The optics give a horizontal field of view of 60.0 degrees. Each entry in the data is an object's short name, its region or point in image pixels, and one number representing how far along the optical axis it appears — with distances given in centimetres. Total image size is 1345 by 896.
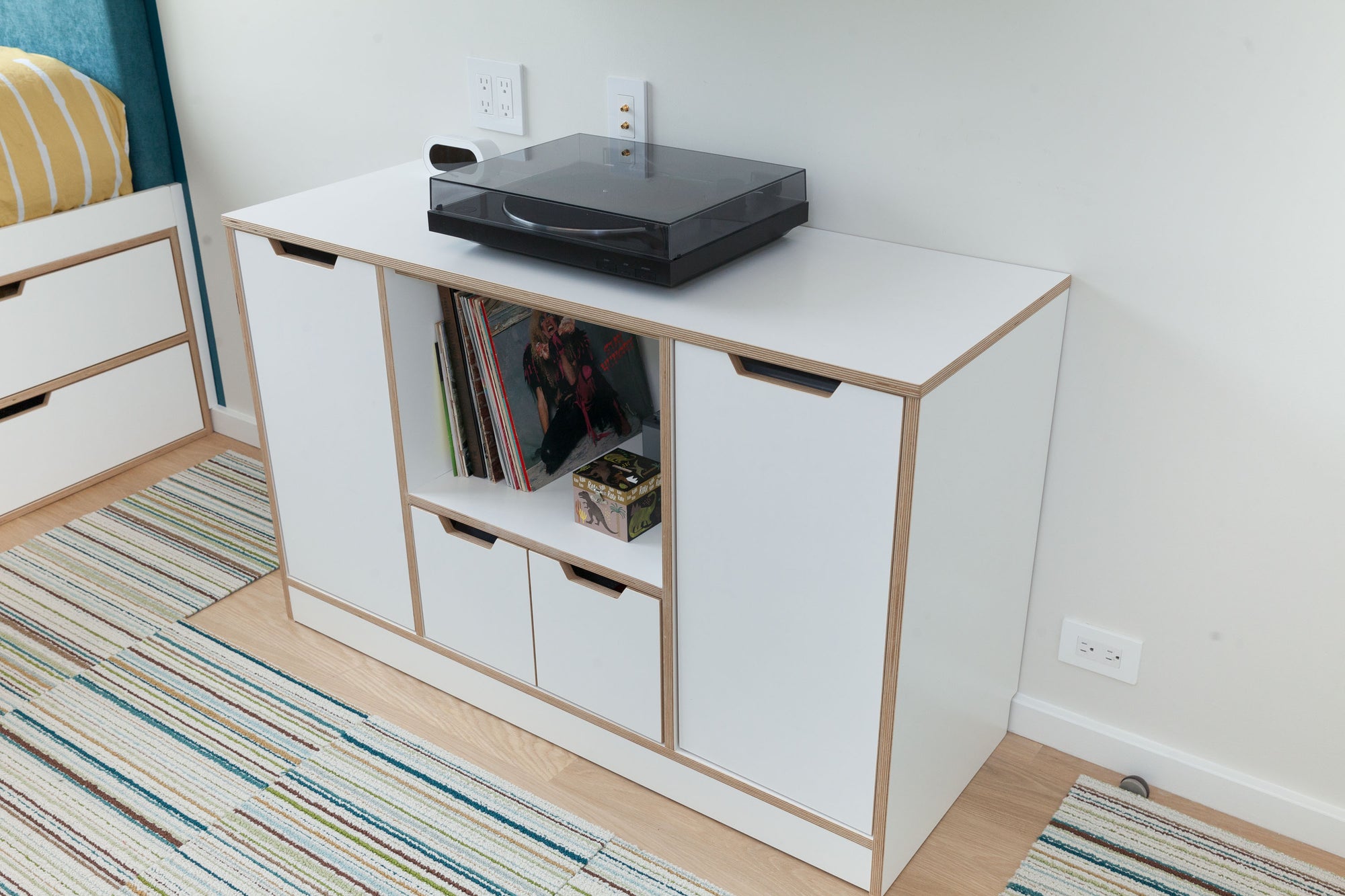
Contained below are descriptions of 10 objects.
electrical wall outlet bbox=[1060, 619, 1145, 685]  176
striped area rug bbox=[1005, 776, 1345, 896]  160
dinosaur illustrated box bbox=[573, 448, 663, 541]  173
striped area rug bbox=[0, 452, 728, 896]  164
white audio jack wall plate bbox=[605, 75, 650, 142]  192
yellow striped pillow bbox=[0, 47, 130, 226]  238
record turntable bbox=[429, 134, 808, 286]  156
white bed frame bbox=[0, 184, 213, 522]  247
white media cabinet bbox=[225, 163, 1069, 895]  142
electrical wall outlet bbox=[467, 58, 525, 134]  206
